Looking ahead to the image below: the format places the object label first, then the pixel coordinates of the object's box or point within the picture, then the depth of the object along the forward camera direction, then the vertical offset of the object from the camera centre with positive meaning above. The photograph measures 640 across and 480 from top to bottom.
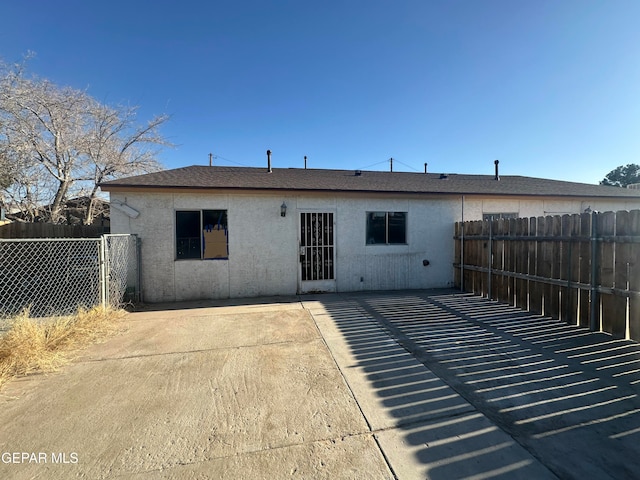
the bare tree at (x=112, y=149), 13.07 +4.23
